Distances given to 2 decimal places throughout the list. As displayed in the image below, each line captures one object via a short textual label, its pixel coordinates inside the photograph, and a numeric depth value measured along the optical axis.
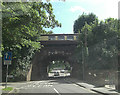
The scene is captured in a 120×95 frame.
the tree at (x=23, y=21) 8.56
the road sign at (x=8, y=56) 14.94
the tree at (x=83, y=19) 61.72
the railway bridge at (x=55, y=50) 41.09
